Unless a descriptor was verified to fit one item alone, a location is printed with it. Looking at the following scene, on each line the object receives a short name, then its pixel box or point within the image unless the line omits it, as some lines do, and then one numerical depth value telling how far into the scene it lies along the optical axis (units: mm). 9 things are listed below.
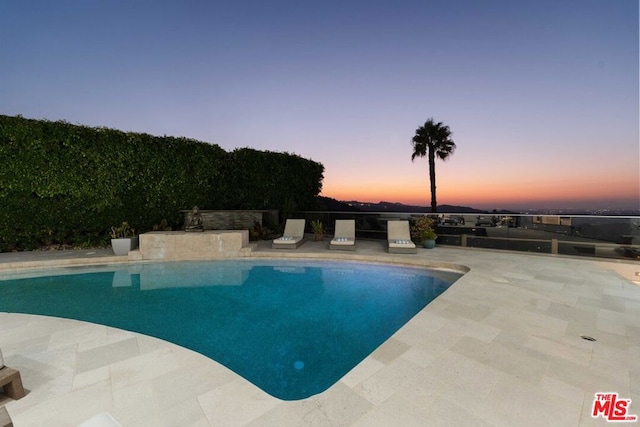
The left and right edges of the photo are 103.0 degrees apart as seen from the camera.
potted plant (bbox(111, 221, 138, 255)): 7712
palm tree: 17438
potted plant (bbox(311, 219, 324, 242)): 10445
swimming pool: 3102
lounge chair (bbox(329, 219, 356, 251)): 8367
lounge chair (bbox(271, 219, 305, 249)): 8633
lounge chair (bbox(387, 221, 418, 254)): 7789
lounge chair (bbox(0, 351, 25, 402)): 1882
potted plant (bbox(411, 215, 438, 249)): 8766
